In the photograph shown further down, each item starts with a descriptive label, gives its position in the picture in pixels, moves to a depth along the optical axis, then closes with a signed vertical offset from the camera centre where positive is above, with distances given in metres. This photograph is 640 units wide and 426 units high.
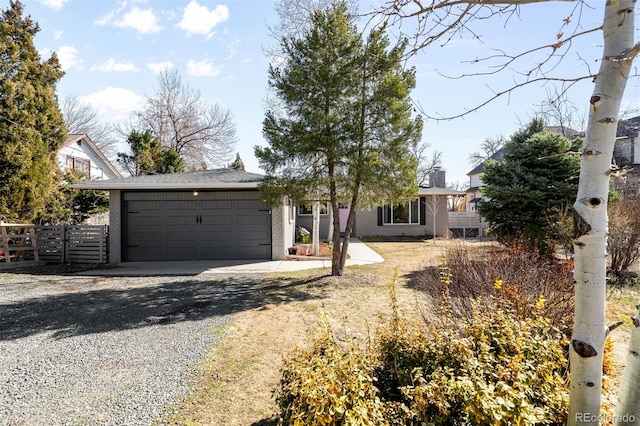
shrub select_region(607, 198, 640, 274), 7.57 -0.34
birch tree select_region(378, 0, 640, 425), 1.58 +0.02
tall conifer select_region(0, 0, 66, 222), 10.42 +3.38
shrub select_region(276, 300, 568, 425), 1.76 -0.95
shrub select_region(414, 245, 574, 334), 3.26 -0.75
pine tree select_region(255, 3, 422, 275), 7.62 +2.22
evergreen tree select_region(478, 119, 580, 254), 9.18 +0.80
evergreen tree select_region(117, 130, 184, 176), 20.03 +4.07
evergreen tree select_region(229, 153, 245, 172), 35.29 +6.19
